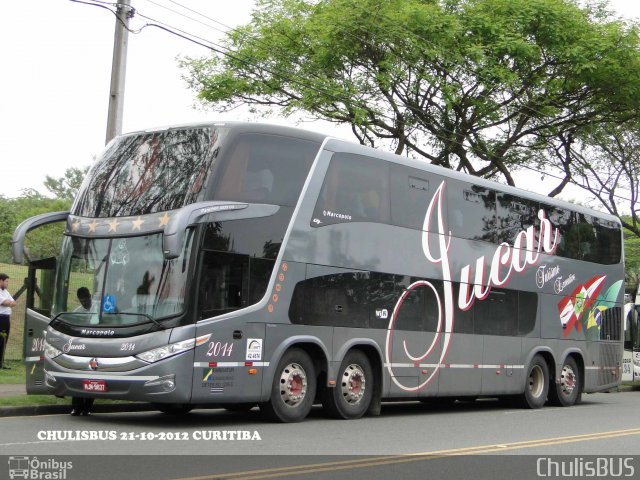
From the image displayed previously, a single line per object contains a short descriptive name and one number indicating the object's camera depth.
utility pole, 17.09
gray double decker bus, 12.98
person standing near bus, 18.75
